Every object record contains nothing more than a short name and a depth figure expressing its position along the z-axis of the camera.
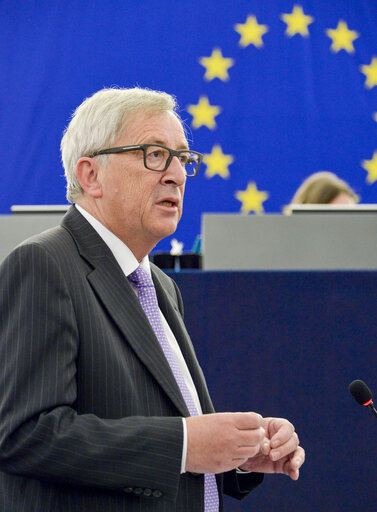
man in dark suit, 3.59
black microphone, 3.93
